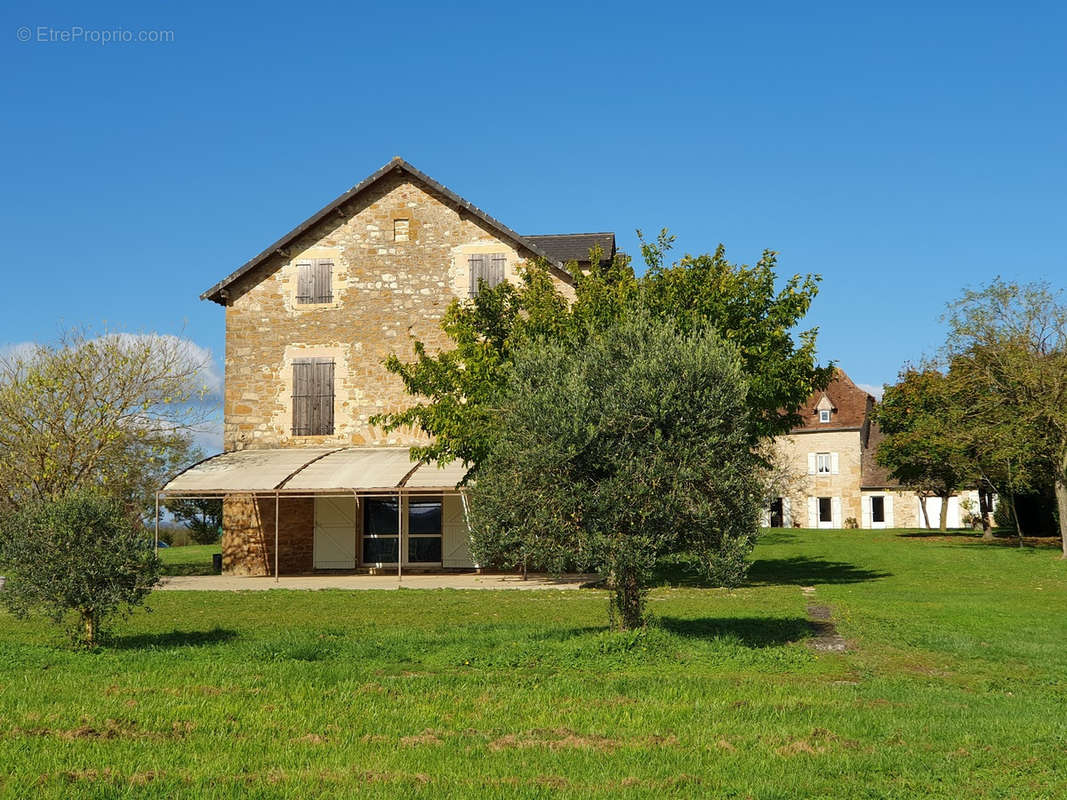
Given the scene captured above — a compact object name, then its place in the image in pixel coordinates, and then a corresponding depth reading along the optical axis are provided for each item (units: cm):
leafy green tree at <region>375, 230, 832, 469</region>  2116
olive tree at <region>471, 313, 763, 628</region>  1205
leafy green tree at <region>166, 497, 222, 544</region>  5155
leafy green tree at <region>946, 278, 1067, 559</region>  3359
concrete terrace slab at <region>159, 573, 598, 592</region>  2394
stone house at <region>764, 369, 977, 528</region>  6244
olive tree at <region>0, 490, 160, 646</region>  1251
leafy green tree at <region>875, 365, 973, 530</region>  3691
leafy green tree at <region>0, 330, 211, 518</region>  2709
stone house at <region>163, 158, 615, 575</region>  2844
